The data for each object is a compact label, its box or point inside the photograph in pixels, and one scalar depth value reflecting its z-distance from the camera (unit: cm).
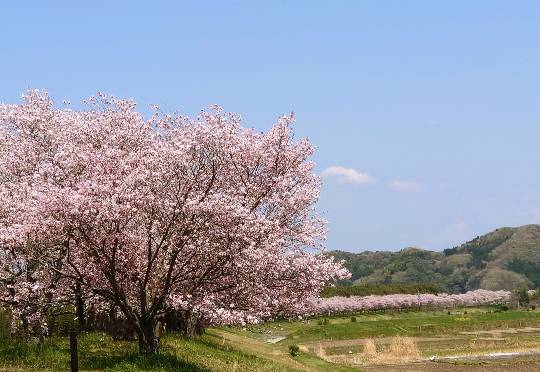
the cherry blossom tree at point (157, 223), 2734
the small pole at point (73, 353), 2461
